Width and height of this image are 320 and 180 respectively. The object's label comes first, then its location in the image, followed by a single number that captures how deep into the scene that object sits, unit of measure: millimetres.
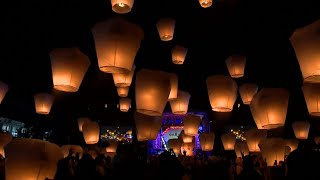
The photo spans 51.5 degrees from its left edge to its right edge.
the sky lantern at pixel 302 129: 10828
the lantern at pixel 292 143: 13570
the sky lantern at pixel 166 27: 6461
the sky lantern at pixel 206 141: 11781
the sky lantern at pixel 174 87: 5976
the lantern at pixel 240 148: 13945
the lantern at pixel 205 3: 5094
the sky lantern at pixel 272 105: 4680
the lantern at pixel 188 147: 14375
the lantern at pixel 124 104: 10570
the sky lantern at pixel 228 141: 12328
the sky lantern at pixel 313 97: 5078
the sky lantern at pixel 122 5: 4113
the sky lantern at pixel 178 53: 7562
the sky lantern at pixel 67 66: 4531
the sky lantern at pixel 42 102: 8289
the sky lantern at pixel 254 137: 9352
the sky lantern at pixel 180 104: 6984
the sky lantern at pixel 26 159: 3199
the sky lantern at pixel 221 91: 5438
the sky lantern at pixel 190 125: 8805
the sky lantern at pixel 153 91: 4211
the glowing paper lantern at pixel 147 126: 5543
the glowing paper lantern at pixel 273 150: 7324
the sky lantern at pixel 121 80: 6143
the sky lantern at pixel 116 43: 3695
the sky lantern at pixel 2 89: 6798
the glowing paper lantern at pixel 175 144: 13031
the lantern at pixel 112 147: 15209
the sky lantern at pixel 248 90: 7941
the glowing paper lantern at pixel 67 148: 10102
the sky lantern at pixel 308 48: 3419
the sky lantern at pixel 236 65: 6926
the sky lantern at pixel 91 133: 9906
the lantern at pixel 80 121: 12789
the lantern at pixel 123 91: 8181
